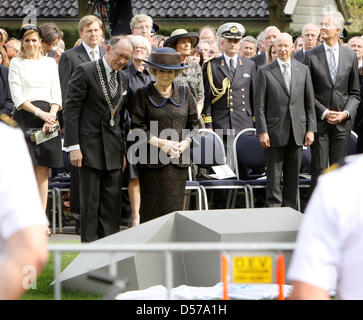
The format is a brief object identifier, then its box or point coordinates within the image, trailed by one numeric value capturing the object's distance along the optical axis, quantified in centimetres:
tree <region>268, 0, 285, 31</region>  2508
